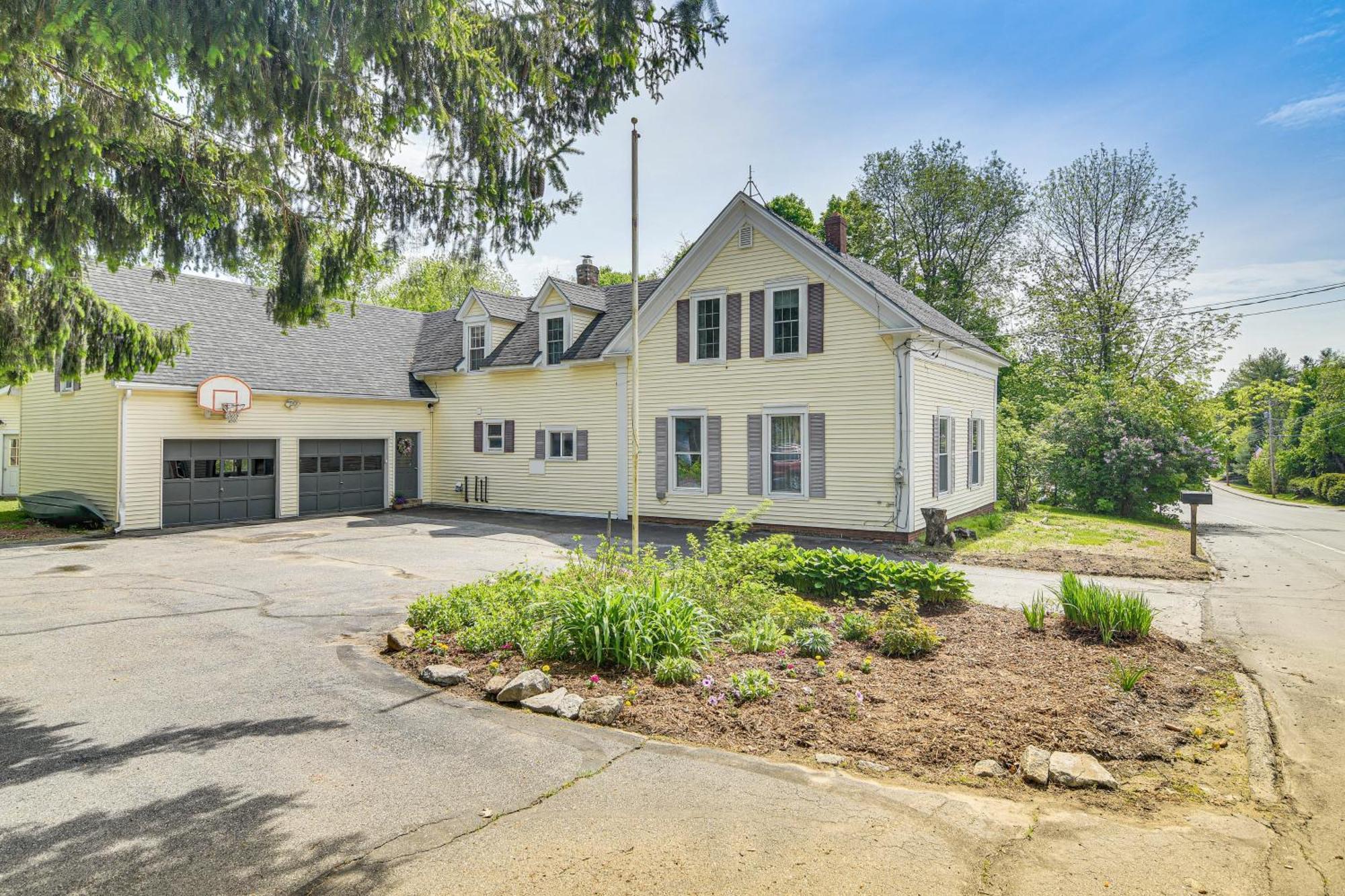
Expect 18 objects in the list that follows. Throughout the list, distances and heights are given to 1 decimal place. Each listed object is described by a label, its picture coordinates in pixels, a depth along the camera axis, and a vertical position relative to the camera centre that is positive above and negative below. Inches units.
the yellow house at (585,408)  600.4 +46.4
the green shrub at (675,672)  228.4 -72.7
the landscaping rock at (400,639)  276.7 -75.3
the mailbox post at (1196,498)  490.6 -32.7
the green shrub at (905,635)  255.3 -67.7
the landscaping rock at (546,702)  212.4 -77.7
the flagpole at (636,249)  335.4 +101.4
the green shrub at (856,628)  276.8 -70.6
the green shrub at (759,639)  259.4 -70.6
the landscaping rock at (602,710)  205.5 -77.5
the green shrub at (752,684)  214.5 -73.0
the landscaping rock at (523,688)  220.7 -75.5
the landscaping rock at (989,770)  168.1 -77.6
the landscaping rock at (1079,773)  161.9 -76.1
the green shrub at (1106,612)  270.2 -63.3
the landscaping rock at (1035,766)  164.1 -76.1
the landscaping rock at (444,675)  239.8 -77.7
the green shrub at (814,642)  255.0 -70.5
